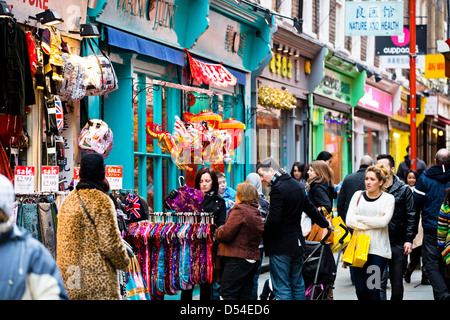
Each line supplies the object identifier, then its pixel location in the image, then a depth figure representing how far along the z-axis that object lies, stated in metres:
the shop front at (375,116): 26.48
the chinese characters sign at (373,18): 17.22
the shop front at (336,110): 21.75
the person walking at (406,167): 18.52
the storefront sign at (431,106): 33.25
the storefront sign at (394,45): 21.81
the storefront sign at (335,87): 21.99
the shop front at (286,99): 17.62
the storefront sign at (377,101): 26.45
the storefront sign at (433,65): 25.03
